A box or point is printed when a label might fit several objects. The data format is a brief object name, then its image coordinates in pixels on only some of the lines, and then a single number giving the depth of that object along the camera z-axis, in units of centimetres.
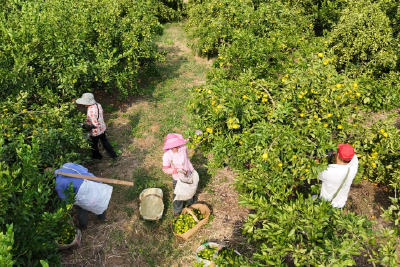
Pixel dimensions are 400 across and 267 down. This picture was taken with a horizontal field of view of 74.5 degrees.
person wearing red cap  363
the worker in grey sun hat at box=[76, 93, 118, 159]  573
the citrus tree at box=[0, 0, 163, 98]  572
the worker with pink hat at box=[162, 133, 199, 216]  453
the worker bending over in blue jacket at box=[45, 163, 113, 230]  419
